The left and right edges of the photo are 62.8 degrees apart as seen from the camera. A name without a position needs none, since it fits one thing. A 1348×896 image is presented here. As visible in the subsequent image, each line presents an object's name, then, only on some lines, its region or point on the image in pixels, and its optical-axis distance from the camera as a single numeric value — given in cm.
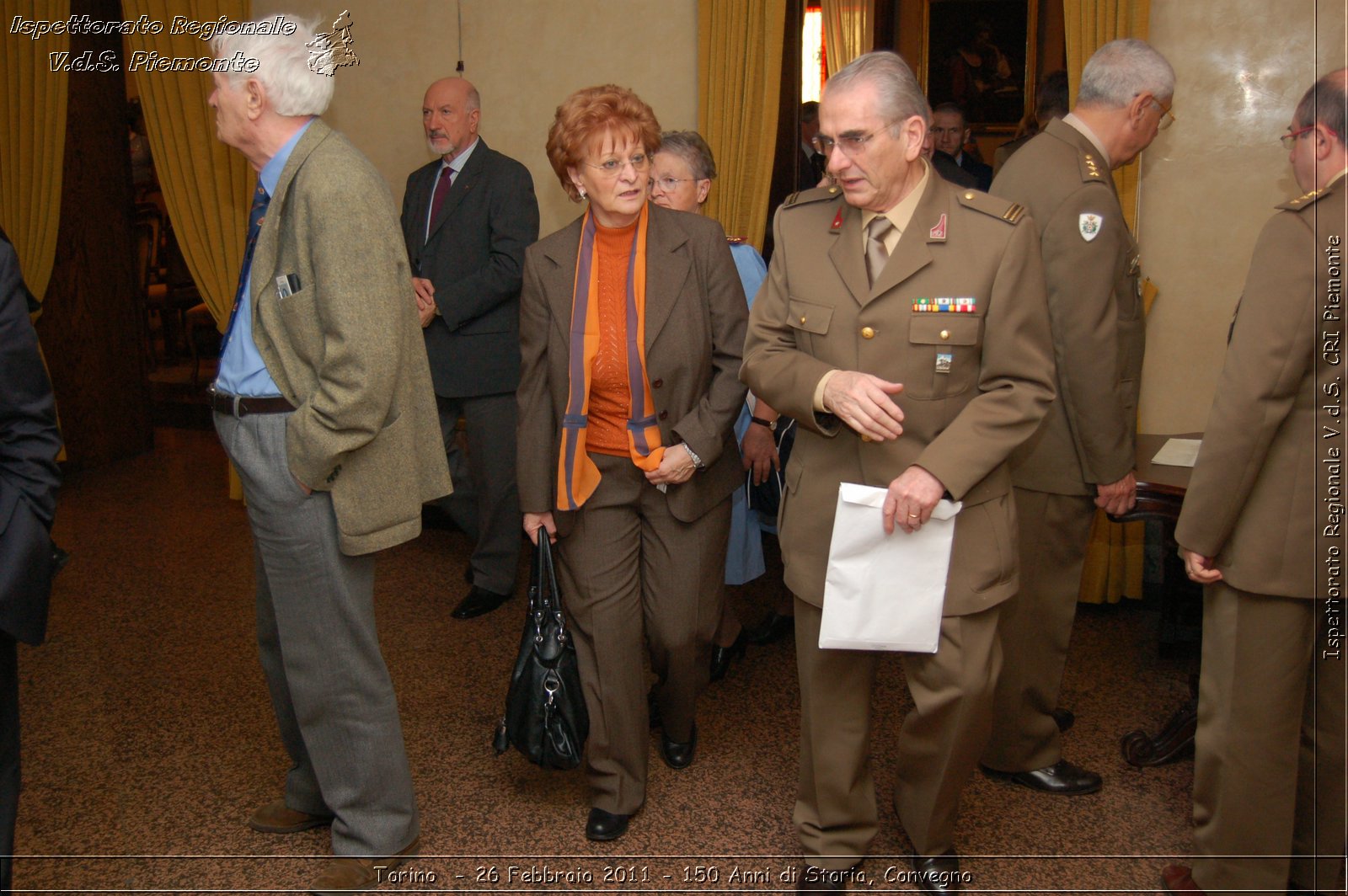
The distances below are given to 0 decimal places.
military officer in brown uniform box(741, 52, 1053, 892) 232
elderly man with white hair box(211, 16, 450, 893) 236
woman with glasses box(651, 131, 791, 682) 337
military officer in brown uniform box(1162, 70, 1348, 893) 220
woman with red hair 286
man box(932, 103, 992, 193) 574
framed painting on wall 725
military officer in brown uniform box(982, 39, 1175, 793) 284
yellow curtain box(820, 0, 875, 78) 482
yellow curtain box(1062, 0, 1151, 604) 414
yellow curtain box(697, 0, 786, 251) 493
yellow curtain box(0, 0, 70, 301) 569
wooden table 320
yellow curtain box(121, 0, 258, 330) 573
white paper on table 351
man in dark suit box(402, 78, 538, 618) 441
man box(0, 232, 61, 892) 217
